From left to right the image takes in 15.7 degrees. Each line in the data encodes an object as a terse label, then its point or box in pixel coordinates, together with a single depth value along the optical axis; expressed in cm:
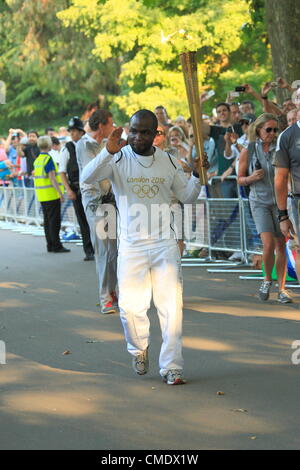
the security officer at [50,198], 1892
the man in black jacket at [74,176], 1700
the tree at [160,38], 3291
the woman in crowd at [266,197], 1172
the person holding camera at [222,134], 1535
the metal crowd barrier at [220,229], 1473
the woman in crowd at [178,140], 1628
